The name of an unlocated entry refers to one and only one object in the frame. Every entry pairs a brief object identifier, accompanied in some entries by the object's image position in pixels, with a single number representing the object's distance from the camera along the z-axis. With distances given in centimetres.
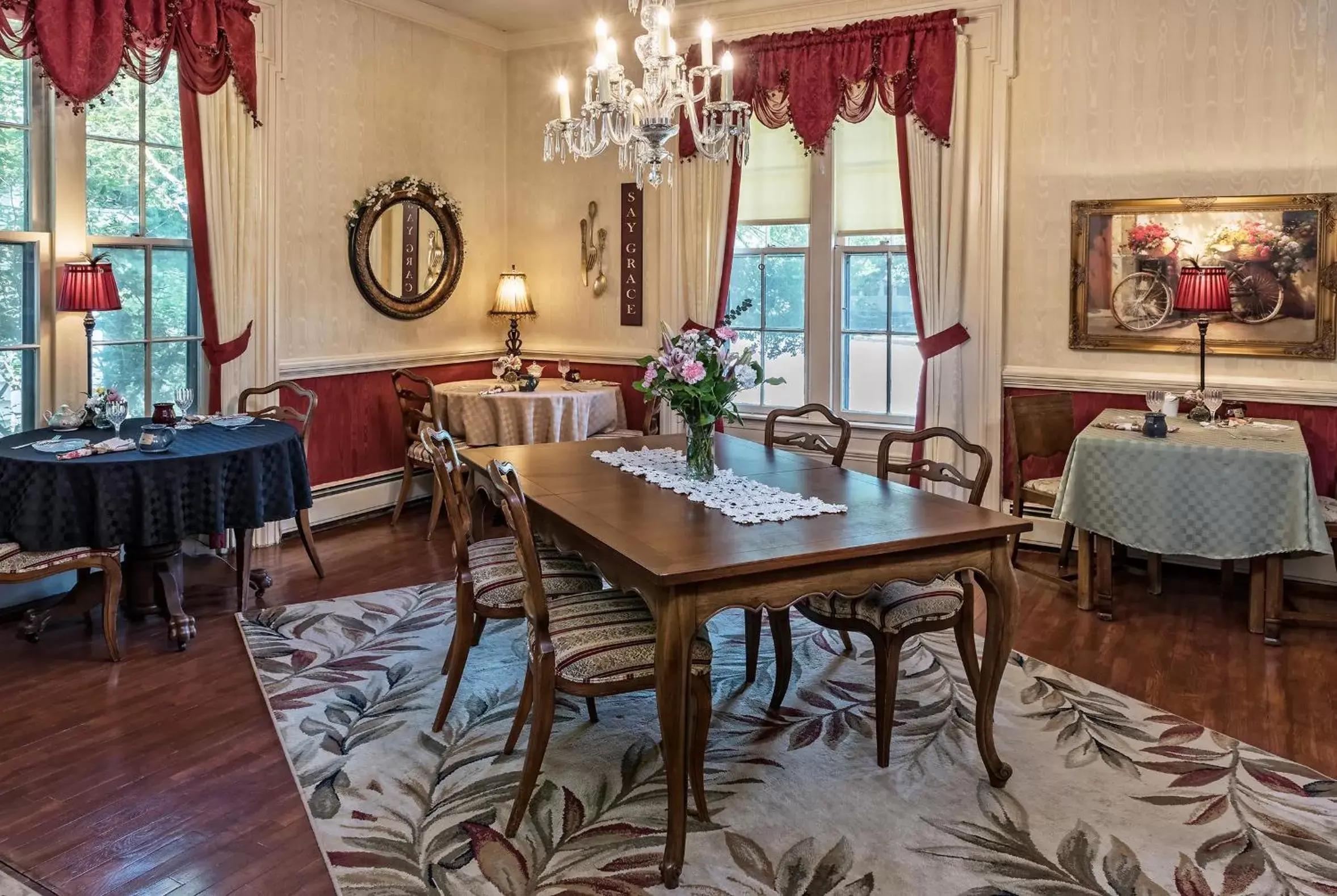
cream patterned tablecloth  583
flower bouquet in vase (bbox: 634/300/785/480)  327
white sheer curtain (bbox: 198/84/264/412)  510
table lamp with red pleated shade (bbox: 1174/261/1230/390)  473
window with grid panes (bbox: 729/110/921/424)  593
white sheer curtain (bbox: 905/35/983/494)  555
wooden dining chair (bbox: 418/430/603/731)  320
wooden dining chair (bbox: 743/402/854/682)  351
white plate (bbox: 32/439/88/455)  397
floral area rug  252
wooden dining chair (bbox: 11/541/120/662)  372
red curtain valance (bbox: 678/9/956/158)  549
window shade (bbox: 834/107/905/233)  585
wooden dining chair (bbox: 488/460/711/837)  262
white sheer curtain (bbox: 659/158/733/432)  621
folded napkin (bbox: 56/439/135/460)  395
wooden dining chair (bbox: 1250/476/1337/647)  424
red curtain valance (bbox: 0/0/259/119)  432
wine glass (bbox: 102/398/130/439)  441
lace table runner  294
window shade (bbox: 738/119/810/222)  615
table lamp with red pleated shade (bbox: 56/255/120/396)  441
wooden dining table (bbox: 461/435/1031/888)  243
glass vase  339
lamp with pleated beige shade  679
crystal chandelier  350
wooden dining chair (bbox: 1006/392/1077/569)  497
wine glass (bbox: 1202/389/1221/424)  479
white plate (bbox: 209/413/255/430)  467
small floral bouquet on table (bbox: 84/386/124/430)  443
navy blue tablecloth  378
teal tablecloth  415
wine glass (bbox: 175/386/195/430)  457
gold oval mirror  606
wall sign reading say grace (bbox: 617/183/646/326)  659
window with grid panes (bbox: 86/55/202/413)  482
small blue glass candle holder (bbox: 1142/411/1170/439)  447
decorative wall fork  678
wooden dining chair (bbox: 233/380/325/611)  455
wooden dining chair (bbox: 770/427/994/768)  303
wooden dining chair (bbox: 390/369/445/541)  606
